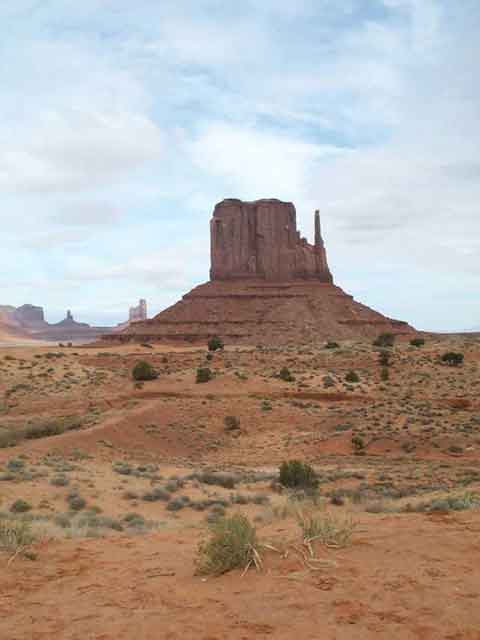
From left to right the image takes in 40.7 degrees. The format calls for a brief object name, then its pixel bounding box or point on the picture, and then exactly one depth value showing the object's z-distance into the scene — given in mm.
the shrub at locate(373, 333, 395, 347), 56769
